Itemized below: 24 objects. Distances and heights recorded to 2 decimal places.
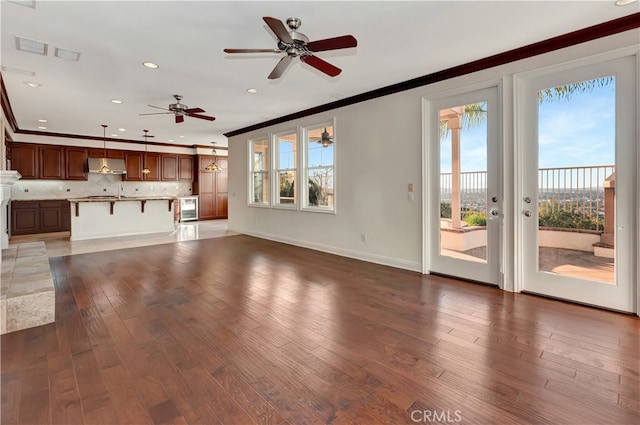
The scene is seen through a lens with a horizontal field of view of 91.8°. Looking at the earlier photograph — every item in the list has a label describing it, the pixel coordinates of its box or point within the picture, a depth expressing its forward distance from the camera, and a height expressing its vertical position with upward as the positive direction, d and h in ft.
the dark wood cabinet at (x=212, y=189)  36.58 +2.54
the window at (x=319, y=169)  18.70 +2.59
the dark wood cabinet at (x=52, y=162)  27.12 +4.36
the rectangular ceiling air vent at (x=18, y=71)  12.57 +5.85
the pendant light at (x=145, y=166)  32.39 +4.81
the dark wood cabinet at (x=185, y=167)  35.83 +5.05
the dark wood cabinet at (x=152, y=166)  33.39 +4.92
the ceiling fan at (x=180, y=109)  16.20 +5.36
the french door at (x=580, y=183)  9.37 +0.84
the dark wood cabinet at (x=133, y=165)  32.01 +4.80
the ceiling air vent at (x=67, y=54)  11.14 +5.78
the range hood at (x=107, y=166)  28.84 +4.38
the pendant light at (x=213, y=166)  34.81 +5.10
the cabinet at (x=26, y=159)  25.76 +4.43
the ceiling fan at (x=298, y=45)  7.97 +4.58
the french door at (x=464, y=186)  12.11 +0.95
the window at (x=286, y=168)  21.40 +2.95
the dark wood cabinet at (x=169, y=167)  34.47 +4.87
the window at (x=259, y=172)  24.07 +3.05
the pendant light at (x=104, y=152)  26.84 +5.78
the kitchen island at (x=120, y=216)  22.73 -0.43
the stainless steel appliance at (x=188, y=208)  35.09 +0.30
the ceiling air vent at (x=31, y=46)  10.33 +5.72
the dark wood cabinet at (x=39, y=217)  24.97 -0.45
